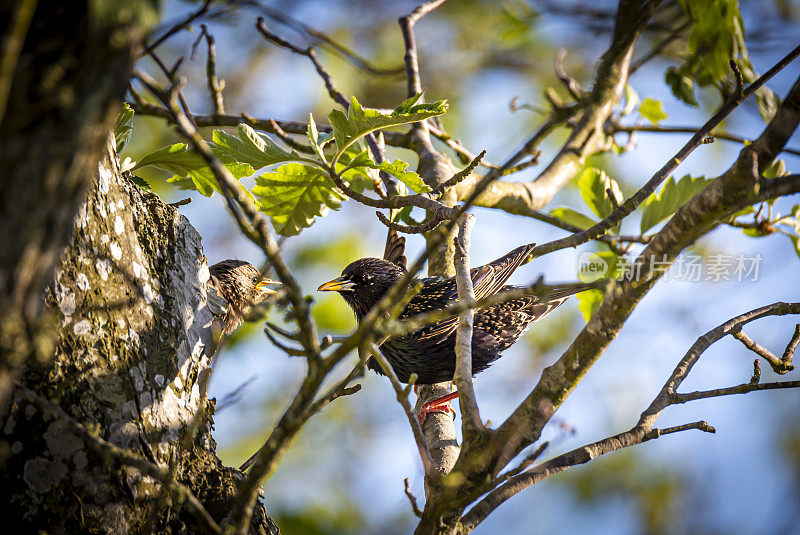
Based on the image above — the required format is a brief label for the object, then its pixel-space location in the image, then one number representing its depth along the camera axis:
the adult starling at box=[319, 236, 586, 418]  7.89
